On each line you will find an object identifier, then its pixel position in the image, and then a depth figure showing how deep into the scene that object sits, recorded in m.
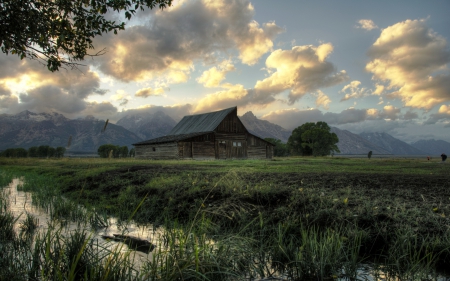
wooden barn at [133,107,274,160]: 36.19
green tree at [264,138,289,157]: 91.25
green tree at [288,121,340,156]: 67.38
